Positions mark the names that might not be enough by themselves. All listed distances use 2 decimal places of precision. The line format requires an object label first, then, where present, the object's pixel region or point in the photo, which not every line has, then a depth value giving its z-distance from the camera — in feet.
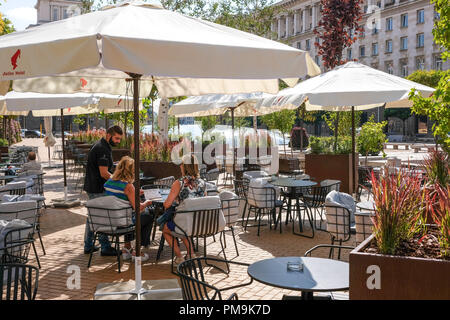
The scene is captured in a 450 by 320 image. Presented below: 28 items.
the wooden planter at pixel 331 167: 42.19
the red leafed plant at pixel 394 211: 11.25
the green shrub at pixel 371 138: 48.55
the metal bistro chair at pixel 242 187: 31.40
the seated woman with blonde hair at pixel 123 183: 20.66
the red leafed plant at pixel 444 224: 10.68
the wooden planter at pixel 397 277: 10.18
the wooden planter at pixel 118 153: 45.96
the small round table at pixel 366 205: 21.40
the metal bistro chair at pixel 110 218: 20.33
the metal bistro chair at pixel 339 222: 20.22
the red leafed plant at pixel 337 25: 55.16
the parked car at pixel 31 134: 215.88
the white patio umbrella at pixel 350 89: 26.48
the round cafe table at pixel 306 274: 10.83
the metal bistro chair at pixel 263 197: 27.85
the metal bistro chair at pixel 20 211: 19.16
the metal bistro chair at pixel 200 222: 20.11
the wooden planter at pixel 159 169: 37.19
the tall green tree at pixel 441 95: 17.58
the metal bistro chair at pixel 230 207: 22.82
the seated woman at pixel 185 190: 20.67
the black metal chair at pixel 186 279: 10.79
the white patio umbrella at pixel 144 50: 12.50
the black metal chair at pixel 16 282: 11.58
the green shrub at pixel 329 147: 44.19
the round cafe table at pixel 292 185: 28.17
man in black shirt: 23.40
